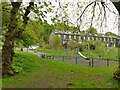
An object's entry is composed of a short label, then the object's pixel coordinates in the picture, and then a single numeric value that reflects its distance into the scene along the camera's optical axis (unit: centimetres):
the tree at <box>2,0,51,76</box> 554
